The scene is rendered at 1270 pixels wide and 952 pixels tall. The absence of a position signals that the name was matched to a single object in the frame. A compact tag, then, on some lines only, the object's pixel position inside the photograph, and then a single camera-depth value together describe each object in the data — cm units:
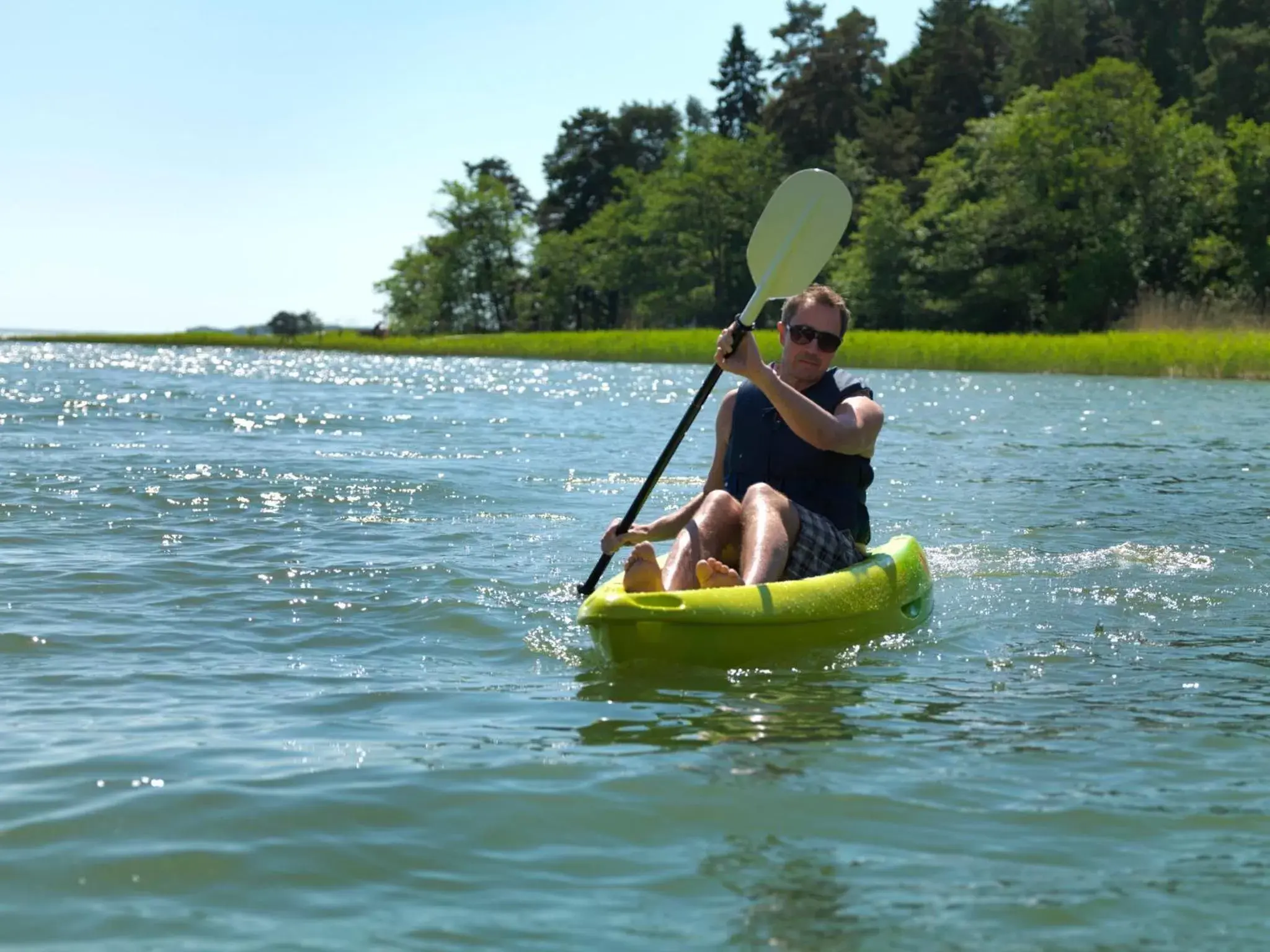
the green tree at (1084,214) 4147
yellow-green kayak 480
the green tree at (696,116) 9012
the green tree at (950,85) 6062
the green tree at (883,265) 4812
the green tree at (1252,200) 3956
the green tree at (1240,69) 5284
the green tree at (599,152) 7625
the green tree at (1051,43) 5931
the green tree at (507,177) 8444
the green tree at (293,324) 6506
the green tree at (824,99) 6562
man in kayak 526
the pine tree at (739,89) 7462
